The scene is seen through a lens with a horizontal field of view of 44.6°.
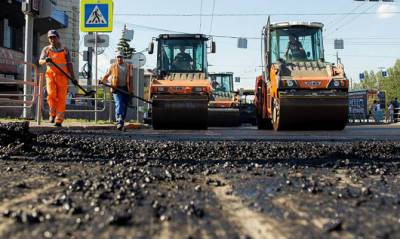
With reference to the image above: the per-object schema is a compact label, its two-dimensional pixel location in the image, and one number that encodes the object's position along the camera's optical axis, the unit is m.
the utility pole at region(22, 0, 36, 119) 11.15
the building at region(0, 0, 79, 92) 24.72
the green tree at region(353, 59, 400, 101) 82.62
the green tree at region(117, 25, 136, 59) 60.40
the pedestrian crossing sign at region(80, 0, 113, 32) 12.41
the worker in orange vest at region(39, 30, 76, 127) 9.55
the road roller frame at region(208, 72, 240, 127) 19.34
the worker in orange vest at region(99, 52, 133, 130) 11.10
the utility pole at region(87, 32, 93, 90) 22.92
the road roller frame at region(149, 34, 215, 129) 12.14
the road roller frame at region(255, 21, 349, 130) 11.23
